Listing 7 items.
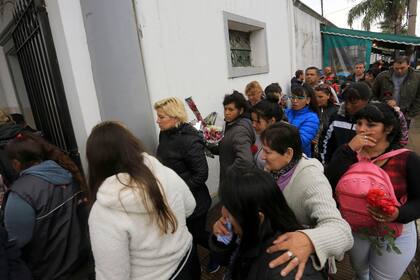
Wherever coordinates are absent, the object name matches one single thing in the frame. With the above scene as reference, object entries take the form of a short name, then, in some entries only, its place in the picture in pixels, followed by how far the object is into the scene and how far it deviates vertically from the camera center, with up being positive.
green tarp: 9.12 +0.65
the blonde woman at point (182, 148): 2.35 -0.52
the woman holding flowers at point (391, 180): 1.60 -0.71
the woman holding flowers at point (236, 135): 2.46 -0.51
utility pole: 12.80 +1.93
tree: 16.07 +2.94
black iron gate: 2.35 +0.31
